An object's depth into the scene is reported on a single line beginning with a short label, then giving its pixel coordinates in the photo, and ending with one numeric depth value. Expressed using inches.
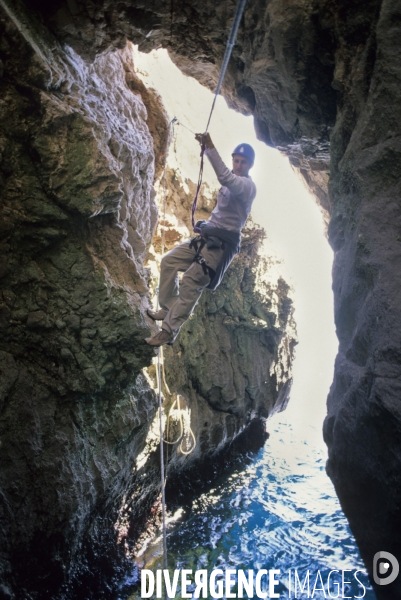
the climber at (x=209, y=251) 178.1
